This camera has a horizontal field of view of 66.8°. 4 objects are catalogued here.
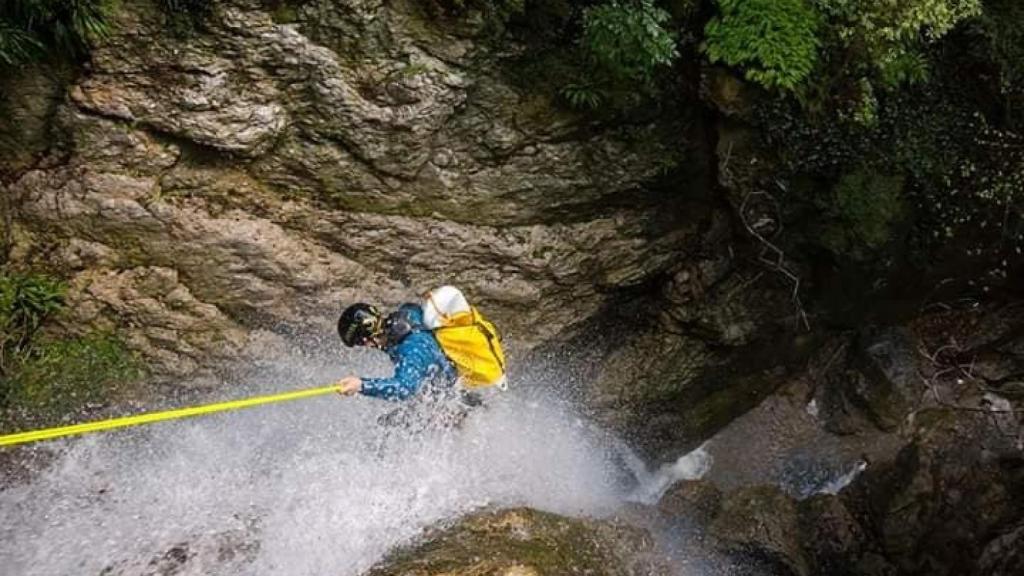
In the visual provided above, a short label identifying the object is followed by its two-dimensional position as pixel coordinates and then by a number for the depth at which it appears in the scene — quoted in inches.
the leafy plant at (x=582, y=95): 322.3
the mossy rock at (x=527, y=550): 235.5
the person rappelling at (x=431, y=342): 261.4
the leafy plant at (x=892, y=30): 284.0
